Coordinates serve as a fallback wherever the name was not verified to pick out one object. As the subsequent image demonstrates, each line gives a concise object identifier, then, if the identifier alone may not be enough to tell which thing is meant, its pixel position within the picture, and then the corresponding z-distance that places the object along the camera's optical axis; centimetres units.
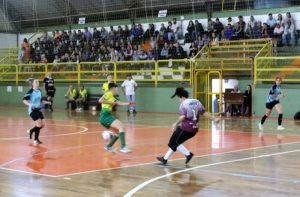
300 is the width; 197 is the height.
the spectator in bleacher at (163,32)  3059
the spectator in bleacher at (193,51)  2853
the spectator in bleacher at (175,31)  3053
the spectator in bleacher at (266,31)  2712
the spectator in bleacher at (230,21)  2933
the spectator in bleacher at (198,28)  2993
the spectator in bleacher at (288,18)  2678
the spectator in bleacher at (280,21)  2687
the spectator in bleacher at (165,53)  2923
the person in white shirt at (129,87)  2833
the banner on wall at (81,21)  3700
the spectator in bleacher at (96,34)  3391
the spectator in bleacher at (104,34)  3351
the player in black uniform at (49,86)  3030
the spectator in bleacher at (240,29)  2809
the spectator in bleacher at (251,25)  2789
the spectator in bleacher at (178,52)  2903
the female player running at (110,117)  1296
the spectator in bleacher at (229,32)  2828
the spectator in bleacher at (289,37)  2650
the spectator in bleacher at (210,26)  2928
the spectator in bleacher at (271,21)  2733
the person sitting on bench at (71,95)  3216
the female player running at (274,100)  1872
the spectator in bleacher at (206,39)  2866
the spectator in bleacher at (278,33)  2664
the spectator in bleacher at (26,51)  3659
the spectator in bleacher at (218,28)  2908
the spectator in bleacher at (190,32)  3019
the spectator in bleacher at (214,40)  2838
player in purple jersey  1098
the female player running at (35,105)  1488
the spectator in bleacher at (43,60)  3482
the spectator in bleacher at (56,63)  3373
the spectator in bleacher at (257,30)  2755
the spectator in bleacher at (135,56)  3037
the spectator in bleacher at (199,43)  2877
